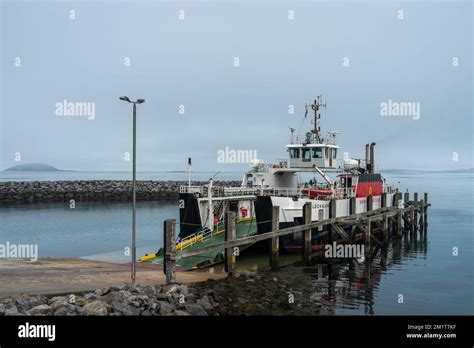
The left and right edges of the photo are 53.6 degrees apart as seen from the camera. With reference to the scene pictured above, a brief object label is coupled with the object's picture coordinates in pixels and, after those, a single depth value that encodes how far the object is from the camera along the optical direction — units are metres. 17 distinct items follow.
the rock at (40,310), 11.73
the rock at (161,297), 13.89
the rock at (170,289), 14.34
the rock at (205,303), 14.00
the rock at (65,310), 11.78
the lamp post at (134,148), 14.30
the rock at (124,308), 12.38
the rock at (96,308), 12.09
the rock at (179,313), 12.93
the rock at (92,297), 13.00
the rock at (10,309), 11.59
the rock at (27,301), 12.21
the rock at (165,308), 12.86
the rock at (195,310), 13.33
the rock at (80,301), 12.57
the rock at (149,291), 13.94
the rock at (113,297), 13.00
